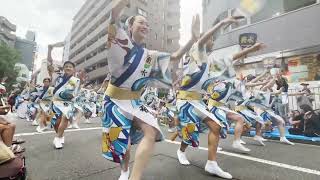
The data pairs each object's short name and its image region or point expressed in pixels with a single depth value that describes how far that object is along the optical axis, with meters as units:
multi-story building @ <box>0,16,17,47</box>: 77.75
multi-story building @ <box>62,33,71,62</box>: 86.44
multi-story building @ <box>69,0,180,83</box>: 53.16
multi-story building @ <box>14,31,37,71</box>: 108.88
